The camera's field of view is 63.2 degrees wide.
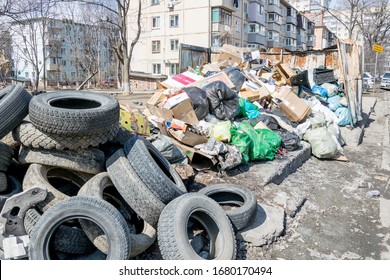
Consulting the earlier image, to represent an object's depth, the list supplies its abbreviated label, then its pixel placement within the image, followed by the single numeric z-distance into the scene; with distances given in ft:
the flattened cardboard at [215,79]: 21.83
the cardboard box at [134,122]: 15.46
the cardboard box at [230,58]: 36.73
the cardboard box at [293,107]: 23.11
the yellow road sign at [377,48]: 55.29
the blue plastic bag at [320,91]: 29.73
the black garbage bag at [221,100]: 19.07
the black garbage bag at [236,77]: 24.73
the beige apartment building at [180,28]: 99.55
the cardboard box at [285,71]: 33.21
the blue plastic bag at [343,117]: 27.45
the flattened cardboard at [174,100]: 17.04
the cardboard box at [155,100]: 19.24
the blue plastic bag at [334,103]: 28.71
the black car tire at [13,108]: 10.81
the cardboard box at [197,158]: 14.98
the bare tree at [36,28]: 32.64
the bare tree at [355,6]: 85.29
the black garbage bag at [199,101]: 17.99
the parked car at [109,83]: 110.76
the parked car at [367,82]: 79.19
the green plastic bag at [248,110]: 21.39
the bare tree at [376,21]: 99.04
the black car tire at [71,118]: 9.94
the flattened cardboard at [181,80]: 23.08
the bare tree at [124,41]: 58.65
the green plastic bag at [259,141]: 16.60
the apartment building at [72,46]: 88.88
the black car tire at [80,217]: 7.64
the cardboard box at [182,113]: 16.94
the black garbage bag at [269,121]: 19.88
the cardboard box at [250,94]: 23.21
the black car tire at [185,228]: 8.30
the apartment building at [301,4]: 265.93
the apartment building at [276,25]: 123.34
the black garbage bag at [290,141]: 19.21
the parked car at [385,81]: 85.46
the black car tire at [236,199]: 10.86
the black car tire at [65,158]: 10.43
